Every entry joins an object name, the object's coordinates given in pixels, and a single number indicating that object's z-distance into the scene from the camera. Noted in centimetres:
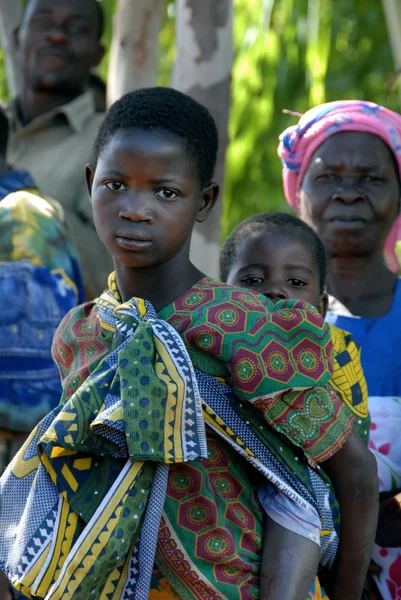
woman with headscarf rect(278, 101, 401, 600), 564
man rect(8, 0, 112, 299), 845
